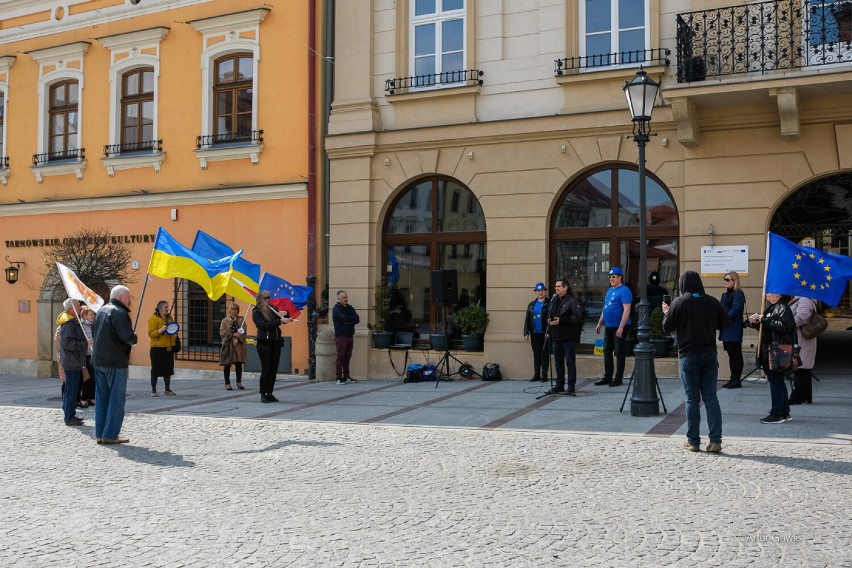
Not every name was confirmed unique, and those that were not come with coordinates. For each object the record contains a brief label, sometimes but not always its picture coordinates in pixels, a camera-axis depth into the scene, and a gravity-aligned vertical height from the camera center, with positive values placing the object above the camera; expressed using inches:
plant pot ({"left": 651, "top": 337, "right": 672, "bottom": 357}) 571.5 -28.4
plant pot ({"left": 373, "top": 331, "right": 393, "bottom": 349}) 667.4 -28.2
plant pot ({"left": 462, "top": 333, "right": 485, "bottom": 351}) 633.0 -28.9
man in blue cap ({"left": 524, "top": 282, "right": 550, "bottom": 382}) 569.1 -18.0
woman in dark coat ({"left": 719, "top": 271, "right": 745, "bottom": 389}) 515.5 -16.7
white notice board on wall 551.2 +26.0
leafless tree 645.3 +31.3
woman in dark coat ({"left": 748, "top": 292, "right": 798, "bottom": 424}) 387.2 -15.9
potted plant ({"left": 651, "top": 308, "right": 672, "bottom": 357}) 571.2 -23.3
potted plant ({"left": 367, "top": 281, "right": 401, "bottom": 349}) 668.1 -10.2
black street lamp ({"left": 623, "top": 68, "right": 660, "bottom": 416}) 422.6 +1.0
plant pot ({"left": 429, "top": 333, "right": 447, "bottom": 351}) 648.4 -29.6
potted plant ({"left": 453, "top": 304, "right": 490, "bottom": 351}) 628.4 -16.6
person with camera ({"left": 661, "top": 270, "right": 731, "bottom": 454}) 337.4 -18.0
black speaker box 602.2 +10.0
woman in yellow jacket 602.5 -33.0
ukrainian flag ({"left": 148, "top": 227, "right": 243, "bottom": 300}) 514.6 +19.9
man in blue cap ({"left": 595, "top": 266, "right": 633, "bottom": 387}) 526.3 -12.0
